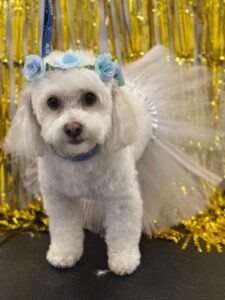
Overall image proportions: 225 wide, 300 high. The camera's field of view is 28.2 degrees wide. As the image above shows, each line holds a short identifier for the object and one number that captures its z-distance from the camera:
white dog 1.02
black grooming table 1.10
